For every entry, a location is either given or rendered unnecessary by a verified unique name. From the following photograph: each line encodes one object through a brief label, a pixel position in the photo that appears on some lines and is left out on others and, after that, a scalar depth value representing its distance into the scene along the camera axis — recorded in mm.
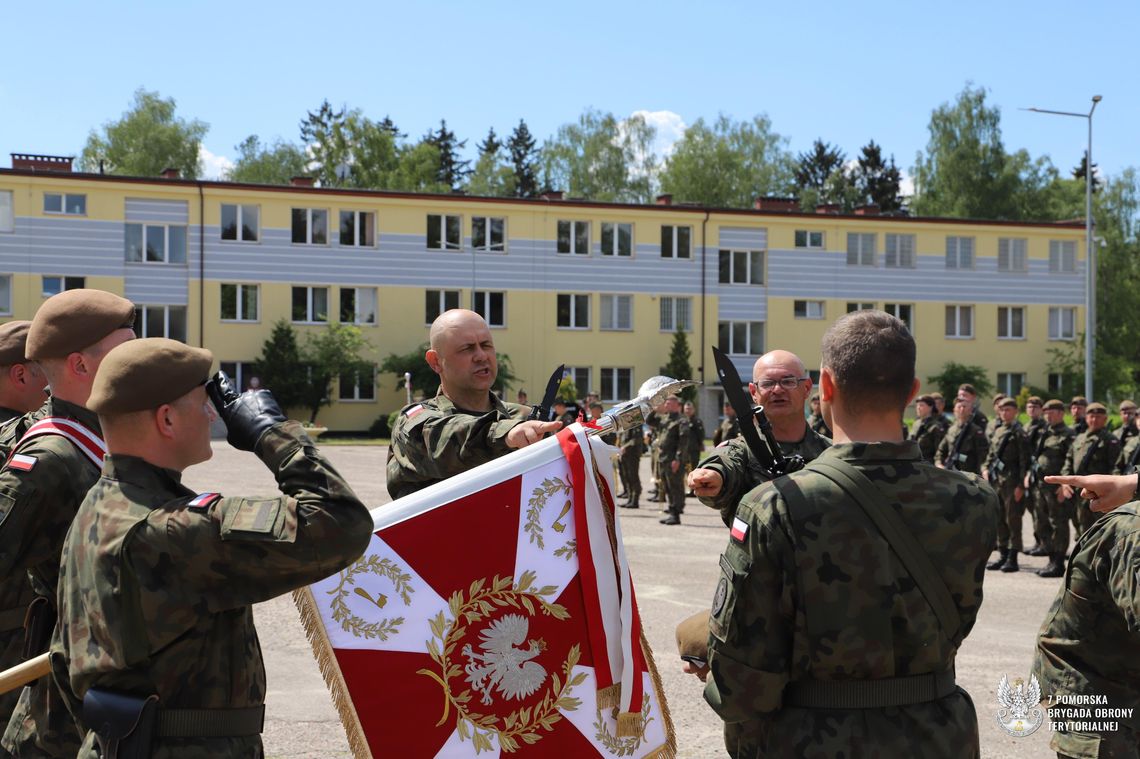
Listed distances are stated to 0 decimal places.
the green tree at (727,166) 69812
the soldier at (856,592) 3014
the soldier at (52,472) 3480
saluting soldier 2846
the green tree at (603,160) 70625
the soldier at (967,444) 15539
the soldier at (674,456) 18297
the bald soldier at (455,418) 4879
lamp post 28973
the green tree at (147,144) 65250
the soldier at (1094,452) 13912
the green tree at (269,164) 72000
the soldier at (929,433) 17094
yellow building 42969
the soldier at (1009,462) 14992
